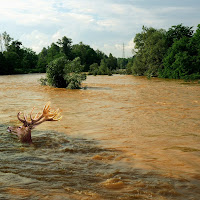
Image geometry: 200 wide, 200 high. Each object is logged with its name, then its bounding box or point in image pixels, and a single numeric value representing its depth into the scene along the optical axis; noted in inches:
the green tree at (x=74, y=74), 930.1
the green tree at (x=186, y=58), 1503.4
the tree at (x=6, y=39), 3646.7
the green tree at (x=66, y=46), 3971.5
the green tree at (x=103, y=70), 2349.9
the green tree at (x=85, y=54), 4082.2
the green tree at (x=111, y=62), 3673.7
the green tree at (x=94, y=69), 2300.2
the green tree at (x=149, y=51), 1831.9
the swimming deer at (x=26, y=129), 244.4
